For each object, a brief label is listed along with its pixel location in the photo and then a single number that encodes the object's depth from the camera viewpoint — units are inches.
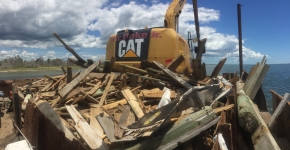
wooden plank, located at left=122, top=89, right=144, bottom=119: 181.6
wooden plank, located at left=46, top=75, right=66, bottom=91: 291.6
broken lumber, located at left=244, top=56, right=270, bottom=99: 301.9
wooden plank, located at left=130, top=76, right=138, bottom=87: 260.5
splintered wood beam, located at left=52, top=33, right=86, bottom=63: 362.8
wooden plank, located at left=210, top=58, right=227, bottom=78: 309.0
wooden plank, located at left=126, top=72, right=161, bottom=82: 250.6
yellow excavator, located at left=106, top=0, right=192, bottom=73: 307.7
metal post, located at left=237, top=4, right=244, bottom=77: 545.6
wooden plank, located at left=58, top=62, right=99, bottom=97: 215.9
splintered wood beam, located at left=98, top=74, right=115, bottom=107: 216.6
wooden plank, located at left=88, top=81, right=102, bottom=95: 239.8
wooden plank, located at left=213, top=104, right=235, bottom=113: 178.2
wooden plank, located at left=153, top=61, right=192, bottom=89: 226.7
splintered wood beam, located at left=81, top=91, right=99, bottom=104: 222.5
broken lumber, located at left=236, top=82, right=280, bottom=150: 141.9
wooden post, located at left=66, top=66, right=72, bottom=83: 274.5
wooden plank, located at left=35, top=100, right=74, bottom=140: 151.5
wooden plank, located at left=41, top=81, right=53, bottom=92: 288.1
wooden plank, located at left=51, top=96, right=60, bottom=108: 214.0
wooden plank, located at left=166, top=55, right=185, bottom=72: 264.8
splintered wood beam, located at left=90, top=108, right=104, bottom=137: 155.9
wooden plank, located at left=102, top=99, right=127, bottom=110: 207.1
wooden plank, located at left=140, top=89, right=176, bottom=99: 213.7
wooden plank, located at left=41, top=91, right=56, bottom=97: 251.3
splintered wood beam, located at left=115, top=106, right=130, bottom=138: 138.2
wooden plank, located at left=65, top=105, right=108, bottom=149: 134.2
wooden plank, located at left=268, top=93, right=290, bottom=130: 231.8
